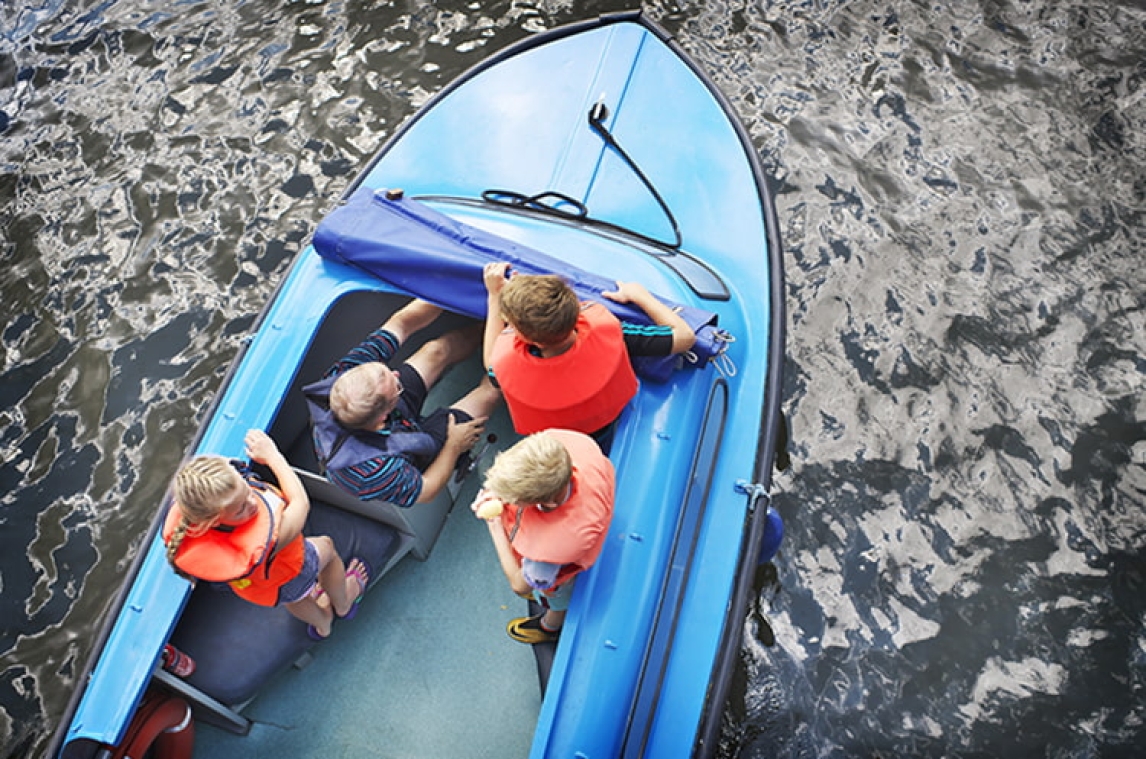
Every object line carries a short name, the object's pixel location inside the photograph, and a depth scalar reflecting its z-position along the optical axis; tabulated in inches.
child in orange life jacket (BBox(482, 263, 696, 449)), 100.2
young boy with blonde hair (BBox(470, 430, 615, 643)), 89.2
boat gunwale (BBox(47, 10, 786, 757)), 110.0
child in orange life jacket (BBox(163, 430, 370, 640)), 93.2
